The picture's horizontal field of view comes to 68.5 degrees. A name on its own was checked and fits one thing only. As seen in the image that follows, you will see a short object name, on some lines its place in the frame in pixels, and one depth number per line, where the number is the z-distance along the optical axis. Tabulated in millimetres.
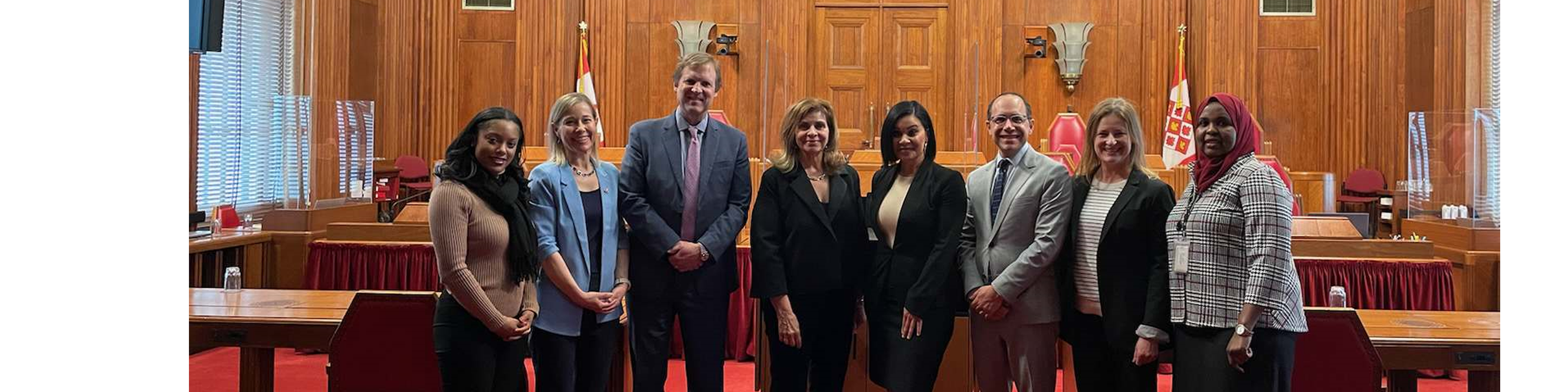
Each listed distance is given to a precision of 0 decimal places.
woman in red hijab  2691
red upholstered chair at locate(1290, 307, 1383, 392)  3088
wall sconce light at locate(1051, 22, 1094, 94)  7766
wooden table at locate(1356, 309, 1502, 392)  3189
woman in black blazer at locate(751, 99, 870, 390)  3242
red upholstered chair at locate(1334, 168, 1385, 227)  9250
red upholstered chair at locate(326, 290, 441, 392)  3299
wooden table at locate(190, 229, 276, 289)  5848
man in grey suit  3115
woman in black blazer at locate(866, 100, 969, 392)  3180
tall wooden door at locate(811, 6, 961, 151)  9078
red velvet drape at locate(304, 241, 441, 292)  5930
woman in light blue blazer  3098
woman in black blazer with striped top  2934
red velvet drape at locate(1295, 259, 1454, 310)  5621
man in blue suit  3283
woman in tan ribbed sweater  2859
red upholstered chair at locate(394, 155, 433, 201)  8711
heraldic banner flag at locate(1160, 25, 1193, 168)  7070
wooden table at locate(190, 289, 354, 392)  3391
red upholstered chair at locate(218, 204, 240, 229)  6547
